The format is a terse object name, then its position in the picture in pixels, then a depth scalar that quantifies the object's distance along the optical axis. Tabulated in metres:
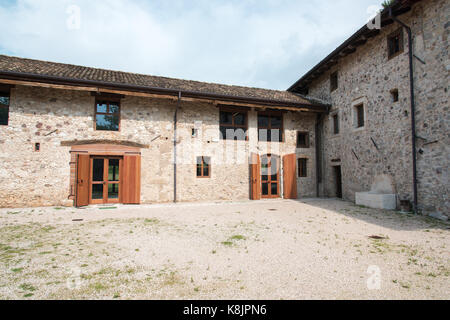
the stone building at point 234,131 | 7.02
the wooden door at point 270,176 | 11.16
